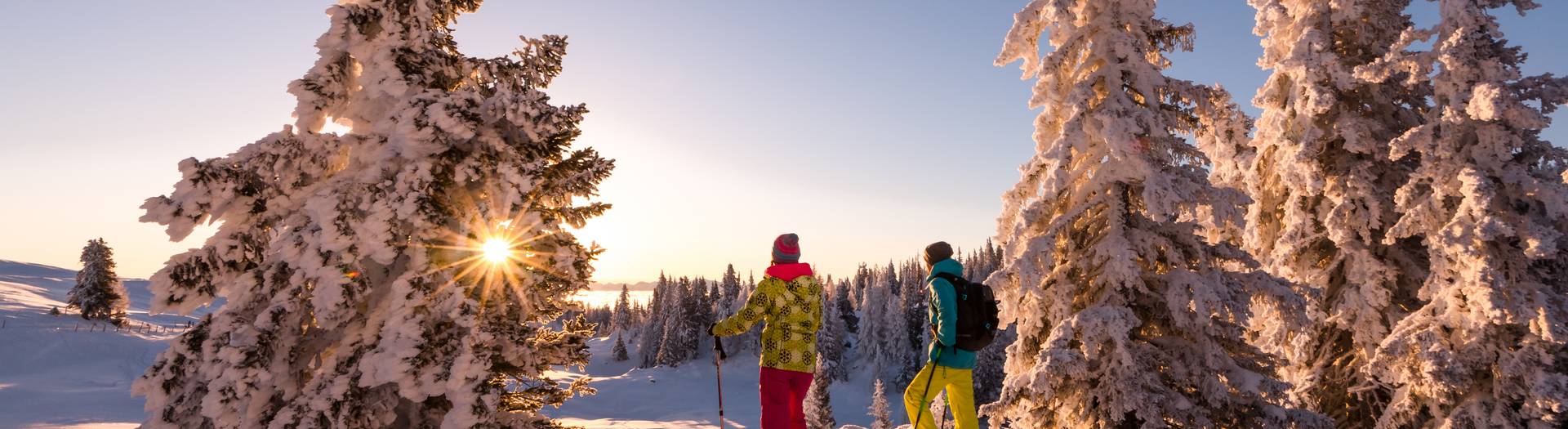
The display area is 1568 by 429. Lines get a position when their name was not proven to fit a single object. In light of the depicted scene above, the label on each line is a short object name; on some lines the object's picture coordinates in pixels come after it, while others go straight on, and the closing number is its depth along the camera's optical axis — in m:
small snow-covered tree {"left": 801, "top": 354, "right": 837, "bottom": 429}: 37.47
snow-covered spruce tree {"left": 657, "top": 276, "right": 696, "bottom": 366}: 92.62
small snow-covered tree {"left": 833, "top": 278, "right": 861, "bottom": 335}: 95.49
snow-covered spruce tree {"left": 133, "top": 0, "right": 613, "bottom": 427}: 5.91
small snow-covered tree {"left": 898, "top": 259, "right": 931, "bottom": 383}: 80.06
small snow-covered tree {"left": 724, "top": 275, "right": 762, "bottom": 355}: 97.19
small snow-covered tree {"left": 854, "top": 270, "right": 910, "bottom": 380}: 82.56
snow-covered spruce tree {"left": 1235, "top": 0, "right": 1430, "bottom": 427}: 12.05
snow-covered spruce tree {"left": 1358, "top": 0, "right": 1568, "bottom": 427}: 10.43
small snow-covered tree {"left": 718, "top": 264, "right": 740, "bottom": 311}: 104.50
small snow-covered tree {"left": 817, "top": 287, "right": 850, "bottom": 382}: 79.31
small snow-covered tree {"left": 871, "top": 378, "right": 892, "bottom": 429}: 36.03
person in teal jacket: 6.84
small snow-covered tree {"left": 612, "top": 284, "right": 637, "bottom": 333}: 138.12
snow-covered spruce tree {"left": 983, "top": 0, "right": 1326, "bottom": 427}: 8.92
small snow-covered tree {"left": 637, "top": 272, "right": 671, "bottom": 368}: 100.69
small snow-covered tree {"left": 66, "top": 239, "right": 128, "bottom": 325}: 43.16
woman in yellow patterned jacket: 6.83
